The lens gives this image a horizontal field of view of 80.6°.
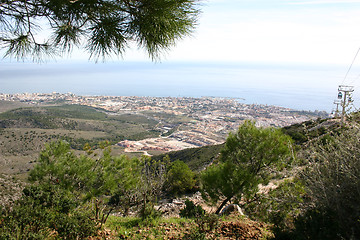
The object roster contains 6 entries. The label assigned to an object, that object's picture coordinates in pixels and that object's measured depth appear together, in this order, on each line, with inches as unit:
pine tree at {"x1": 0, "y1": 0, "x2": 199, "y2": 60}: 76.1
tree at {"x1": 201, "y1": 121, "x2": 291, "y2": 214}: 185.0
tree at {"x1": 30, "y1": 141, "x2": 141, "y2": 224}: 178.7
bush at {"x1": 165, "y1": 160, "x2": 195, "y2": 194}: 357.7
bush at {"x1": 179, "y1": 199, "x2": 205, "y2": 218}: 174.9
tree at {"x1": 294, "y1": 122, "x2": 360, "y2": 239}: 68.3
